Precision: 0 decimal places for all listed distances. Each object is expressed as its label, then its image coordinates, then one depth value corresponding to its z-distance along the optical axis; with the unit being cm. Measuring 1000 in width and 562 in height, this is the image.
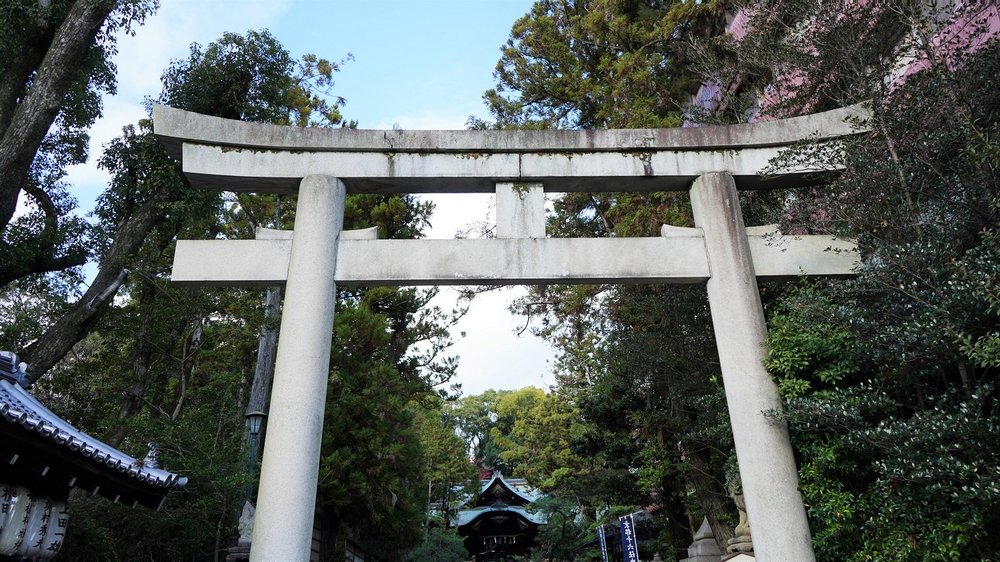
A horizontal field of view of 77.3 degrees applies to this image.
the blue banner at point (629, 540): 1186
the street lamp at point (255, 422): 977
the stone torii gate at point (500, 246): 541
